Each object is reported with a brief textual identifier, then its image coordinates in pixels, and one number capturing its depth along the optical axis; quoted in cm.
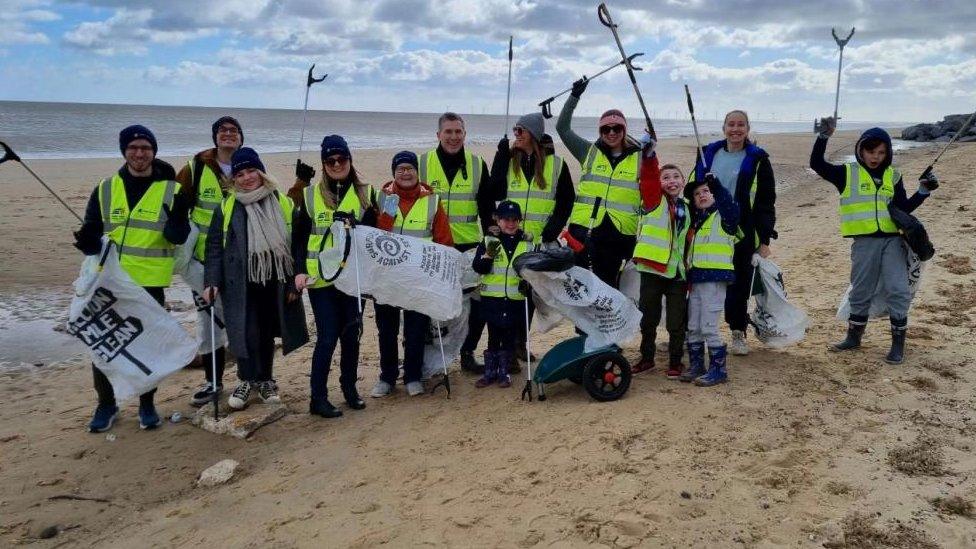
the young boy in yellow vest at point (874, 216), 596
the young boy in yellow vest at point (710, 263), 543
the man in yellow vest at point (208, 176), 564
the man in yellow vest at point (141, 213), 511
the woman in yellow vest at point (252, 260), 520
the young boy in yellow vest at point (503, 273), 555
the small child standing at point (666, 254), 549
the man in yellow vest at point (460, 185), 584
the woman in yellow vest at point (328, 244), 521
